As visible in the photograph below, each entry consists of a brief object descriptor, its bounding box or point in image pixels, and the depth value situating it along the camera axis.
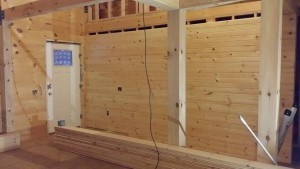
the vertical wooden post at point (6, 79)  4.39
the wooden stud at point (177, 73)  2.86
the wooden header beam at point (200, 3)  2.51
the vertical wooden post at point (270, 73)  2.18
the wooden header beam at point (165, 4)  2.57
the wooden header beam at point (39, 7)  3.23
